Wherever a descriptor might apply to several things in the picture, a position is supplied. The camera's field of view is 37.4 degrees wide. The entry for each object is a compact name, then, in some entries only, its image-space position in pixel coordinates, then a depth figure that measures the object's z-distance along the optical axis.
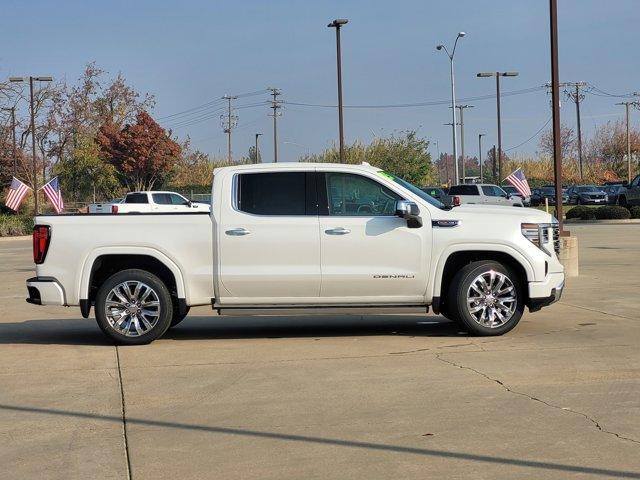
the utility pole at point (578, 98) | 93.44
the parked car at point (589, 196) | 61.69
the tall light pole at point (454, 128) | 51.53
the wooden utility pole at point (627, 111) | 82.89
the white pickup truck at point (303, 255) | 10.20
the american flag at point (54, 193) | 39.00
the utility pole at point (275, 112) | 78.94
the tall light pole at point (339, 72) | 40.41
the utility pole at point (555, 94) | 19.09
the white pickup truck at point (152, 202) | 37.41
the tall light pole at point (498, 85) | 58.29
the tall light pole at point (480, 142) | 116.66
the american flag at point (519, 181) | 36.12
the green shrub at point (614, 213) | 40.22
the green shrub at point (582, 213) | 41.72
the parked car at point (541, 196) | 64.69
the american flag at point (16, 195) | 39.91
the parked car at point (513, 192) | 53.01
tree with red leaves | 61.28
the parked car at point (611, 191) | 61.95
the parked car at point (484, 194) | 48.66
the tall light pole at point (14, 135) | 55.47
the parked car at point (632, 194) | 44.62
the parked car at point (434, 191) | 45.35
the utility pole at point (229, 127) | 90.22
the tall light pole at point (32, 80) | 47.69
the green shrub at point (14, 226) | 42.50
